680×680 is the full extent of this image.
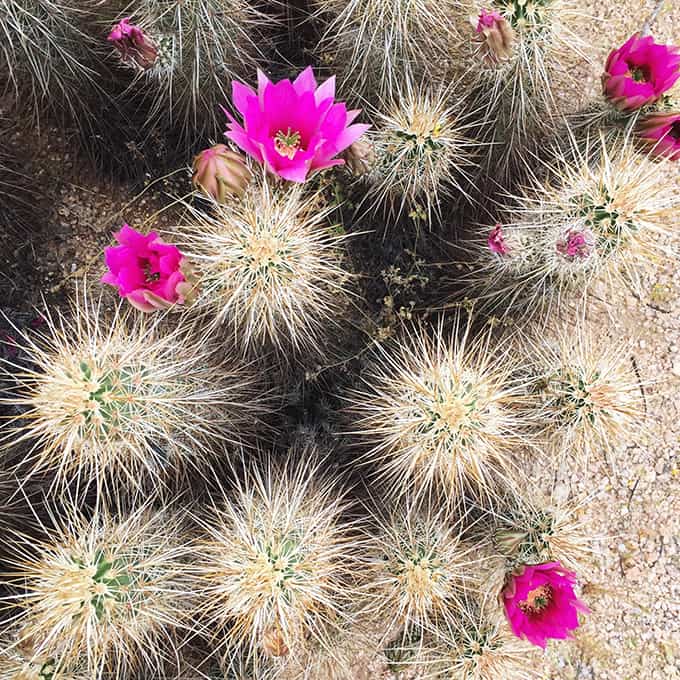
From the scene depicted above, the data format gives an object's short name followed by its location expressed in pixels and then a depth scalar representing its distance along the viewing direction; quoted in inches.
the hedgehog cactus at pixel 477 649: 16.2
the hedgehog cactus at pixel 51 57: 17.4
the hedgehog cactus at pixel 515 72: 16.2
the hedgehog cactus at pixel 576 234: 15.5
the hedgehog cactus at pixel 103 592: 13.6
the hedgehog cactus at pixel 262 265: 14.5
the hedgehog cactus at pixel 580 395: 16.3
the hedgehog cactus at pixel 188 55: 16.6
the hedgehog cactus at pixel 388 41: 17.2
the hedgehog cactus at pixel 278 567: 14.2
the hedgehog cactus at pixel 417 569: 15.7
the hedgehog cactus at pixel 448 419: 15.1
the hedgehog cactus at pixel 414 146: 16.7
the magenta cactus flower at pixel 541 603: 15.5
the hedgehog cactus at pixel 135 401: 13.6
